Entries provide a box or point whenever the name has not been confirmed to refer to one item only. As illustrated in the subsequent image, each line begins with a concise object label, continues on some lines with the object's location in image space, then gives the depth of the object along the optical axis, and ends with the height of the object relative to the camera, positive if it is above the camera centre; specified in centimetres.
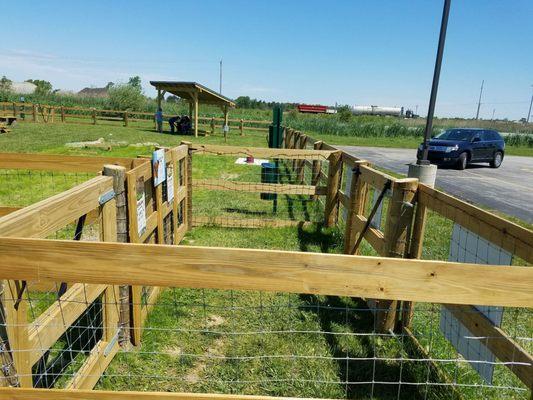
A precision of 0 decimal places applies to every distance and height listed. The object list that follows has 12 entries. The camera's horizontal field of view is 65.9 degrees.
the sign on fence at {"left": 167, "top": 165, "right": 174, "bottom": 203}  514 -95
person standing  2723 -82
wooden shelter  2391 +94
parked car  1766 -101
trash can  916 -175
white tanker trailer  9988 +202
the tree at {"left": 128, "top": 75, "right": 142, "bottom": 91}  11689 +719
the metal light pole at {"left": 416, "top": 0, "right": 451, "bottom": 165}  935 +97
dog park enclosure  168 -70
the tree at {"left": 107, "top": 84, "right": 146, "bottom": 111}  5344 +90
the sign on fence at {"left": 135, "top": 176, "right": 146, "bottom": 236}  363 -89
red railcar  9269 +148
